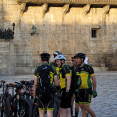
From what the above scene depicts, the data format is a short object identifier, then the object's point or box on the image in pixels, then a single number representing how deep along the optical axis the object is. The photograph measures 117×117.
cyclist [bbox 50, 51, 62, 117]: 7.88
